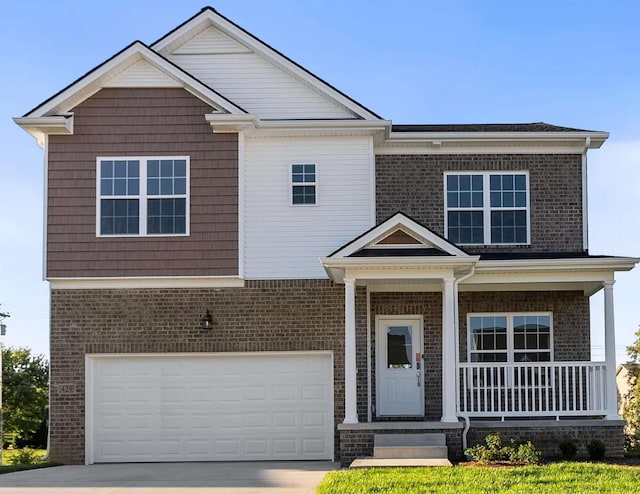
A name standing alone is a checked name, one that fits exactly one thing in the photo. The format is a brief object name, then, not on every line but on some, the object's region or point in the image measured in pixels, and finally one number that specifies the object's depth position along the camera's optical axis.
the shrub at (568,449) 16.09
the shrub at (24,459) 19.37
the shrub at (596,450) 16.14
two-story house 18.16
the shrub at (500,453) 15.26
